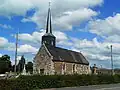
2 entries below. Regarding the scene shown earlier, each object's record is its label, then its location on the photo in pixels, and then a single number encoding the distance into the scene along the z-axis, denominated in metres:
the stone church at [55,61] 33.46
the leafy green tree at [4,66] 41.84
